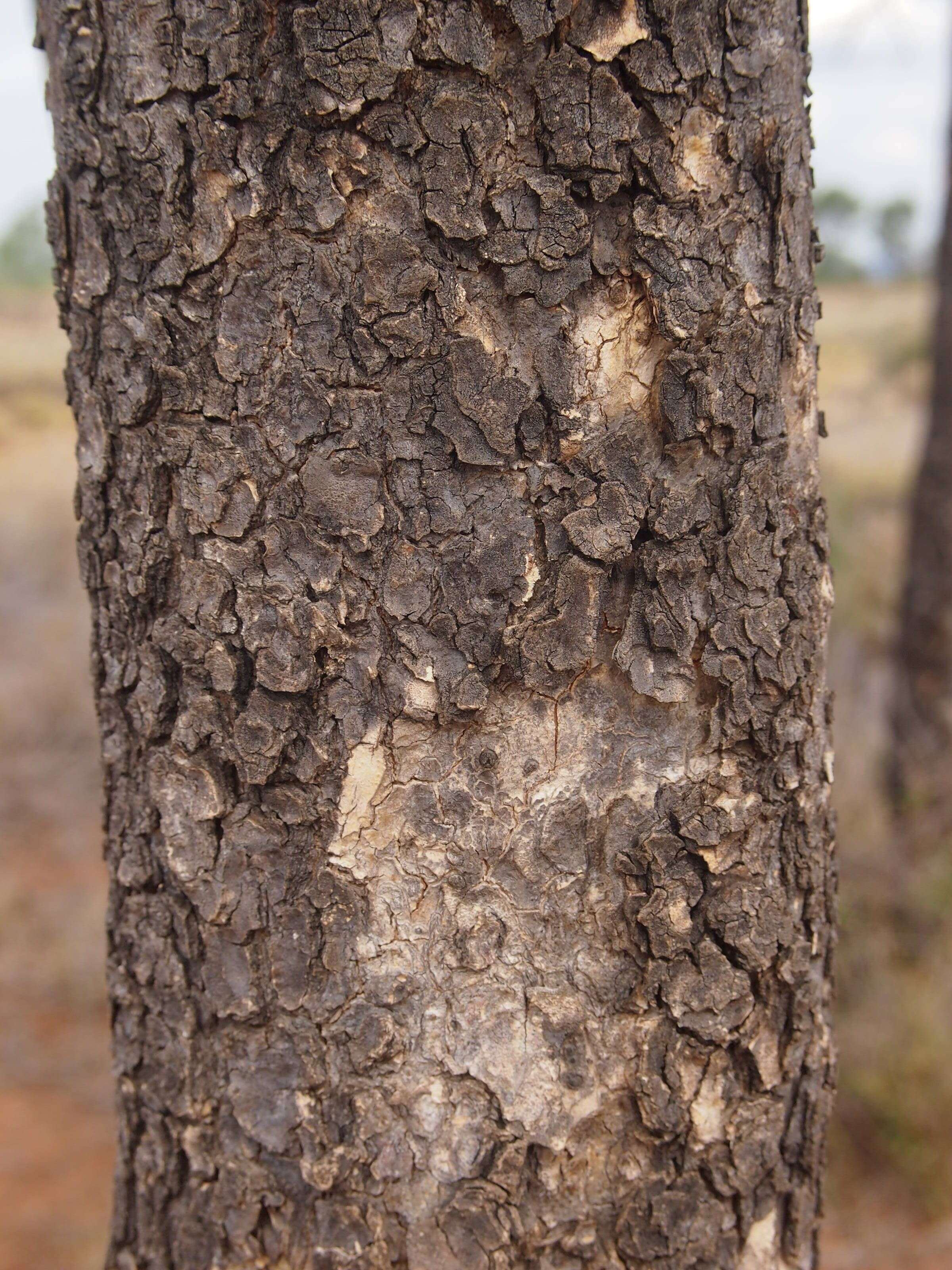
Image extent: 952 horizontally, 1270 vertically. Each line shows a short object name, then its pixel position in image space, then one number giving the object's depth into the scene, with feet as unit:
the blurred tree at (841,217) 70.03
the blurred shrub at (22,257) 71.87
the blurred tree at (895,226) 94.53
